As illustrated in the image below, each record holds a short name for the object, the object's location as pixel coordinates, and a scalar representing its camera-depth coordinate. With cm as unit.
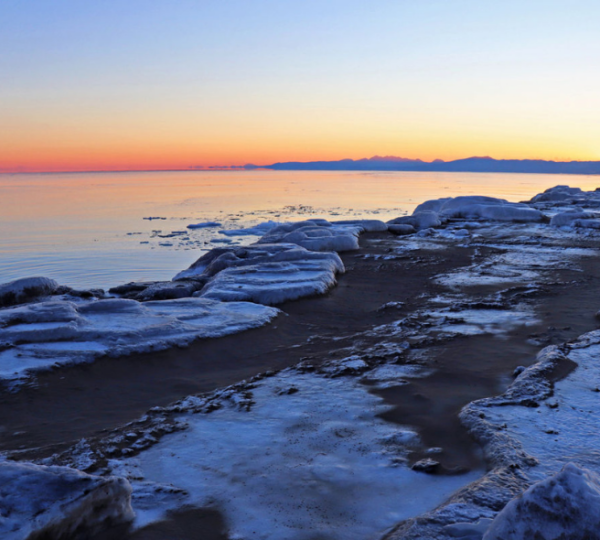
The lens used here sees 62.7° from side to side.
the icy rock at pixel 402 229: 1482
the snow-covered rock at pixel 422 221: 1609
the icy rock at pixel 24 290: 777
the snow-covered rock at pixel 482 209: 1661
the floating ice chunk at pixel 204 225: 2055
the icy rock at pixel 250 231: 1806
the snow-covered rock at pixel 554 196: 2589
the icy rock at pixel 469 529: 220
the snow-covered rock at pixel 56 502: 206
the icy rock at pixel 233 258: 918
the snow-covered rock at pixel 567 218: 1498
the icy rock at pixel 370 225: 1544
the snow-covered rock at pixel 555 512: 181
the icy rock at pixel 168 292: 788
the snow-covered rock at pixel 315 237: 1164
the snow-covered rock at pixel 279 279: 693
